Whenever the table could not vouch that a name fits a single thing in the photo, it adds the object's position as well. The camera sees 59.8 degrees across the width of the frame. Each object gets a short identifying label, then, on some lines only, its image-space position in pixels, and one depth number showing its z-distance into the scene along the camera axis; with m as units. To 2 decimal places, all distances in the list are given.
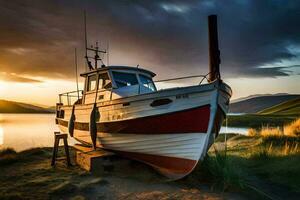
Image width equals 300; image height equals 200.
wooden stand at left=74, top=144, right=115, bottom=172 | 8.79
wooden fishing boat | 7.29
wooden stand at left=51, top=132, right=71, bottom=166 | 10.16
